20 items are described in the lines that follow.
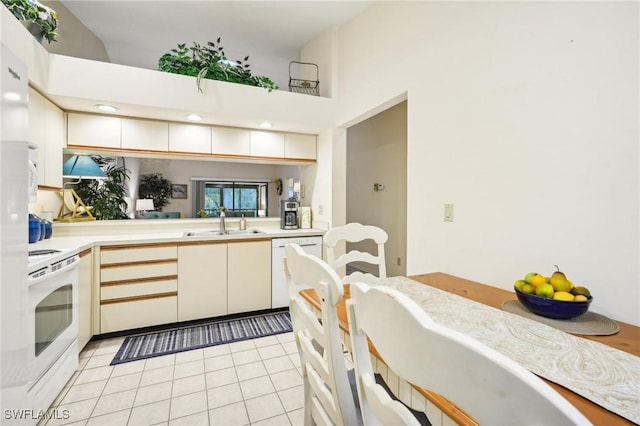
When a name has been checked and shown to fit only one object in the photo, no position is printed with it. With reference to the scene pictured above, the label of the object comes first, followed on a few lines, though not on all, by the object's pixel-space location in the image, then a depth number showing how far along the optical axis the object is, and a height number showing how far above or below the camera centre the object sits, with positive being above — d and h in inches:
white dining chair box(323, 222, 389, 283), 68.9 -6.6
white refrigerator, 44.9 -4.1
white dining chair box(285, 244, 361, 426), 30.4 -15.0
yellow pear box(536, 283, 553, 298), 41.8 -11.0
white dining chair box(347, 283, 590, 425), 12.1 -7.7
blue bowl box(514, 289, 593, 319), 39.8 -12.8
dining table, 24.0 -15.1
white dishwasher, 120.8 -26.0
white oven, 58.0 -25.6
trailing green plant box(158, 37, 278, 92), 106.9 +54.7
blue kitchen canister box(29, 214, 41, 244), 83.4 -5.4
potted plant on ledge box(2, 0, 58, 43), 74.1 +51.4
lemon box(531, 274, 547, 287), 44.0 -10.0
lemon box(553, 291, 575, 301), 40.8 -11.4
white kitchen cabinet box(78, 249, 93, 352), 83.4 -25.6
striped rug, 90.7 -43.0
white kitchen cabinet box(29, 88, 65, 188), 84.0 +23.3
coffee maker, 133.8 -0.8
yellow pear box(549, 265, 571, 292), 42.4 -10.0
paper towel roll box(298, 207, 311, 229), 141.5 -2.3
